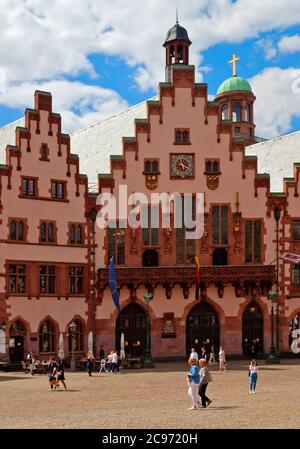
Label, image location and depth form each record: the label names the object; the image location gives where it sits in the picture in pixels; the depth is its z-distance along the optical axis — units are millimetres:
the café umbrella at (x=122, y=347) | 59969
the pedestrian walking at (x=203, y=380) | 32622
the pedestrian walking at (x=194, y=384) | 32219
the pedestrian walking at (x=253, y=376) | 38062
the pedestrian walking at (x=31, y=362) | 54238
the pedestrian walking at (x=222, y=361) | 52312
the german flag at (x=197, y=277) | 64375
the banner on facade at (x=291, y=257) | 65156
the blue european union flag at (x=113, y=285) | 60625
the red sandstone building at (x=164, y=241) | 63688
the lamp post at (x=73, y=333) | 56469
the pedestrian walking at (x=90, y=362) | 50997
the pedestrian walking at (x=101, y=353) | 61797
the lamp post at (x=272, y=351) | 60969
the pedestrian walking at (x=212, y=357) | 62288
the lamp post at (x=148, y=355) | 58750
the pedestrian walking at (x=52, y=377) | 41531
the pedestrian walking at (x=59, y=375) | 41750
